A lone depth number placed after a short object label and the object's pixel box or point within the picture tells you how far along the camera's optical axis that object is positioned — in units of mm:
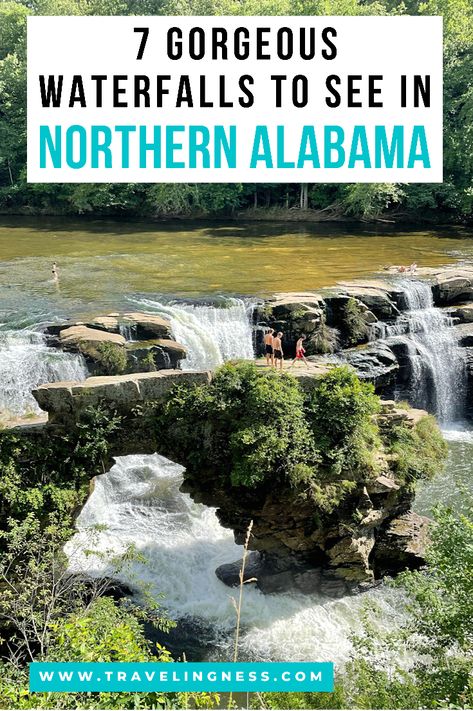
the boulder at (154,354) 19078
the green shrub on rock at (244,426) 15305
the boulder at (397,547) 16516
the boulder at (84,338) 19203
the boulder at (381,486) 16062
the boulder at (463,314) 24609
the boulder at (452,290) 25281
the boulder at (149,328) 20672
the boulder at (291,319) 22141
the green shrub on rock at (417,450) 16469
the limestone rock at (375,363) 22000
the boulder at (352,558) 15883
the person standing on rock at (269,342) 17844
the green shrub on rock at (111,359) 18906
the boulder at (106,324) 20625
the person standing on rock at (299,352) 18078
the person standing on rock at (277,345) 17752
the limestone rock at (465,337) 23938
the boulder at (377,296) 23797
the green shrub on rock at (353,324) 22906
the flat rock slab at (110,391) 15359
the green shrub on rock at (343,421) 15719
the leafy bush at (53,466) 14680
